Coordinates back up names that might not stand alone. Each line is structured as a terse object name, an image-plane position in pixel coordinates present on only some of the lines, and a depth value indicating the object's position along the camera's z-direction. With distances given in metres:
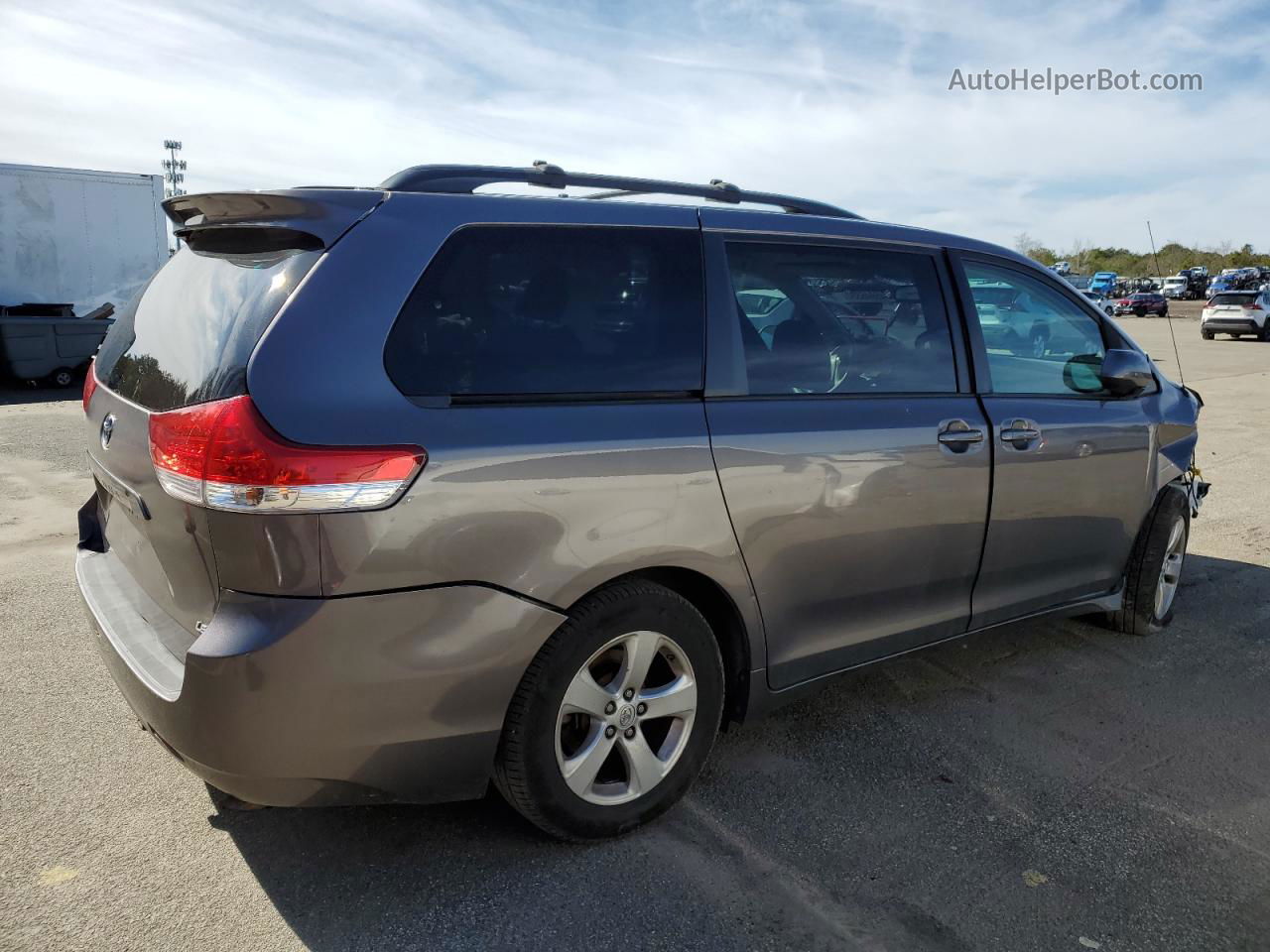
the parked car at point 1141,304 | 46.03
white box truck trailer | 14.05
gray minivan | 2.26
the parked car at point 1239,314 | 30.88
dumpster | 13.77
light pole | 64.25
